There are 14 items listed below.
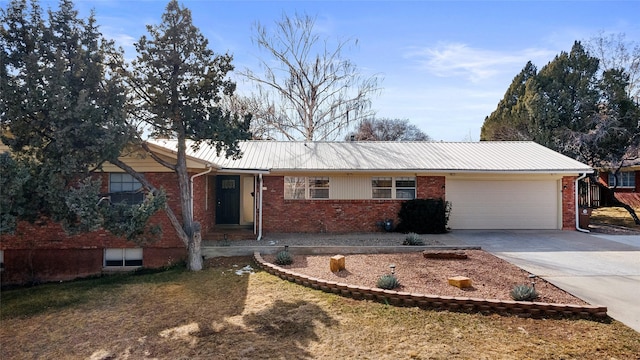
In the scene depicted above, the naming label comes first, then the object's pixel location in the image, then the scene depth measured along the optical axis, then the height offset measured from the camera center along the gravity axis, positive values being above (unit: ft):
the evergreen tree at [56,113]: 21.59 +4.60
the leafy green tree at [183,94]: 25.98 +6.91
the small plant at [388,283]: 21.50 -5.70
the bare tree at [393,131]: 110.69 +17.62
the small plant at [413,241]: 34.06 -5.13
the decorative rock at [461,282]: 21.54 -5.73
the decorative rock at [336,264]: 25.90 -5.50
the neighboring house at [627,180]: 71.67 +0.91
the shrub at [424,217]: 41.11 -3.52
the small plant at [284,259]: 28.66 -5.65
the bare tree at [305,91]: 76.54 +20.65
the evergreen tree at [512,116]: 76.79 +15.63
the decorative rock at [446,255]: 29.25 -5.60
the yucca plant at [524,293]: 19.16 -5.72
